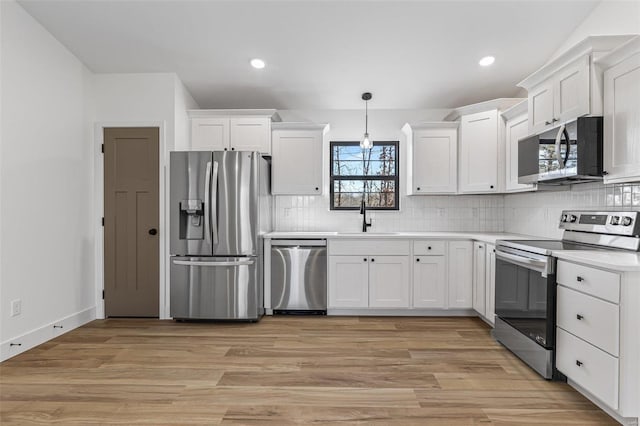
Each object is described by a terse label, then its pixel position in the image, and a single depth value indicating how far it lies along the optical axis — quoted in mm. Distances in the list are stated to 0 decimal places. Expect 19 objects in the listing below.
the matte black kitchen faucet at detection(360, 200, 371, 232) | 4594
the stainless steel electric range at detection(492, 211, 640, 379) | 2539
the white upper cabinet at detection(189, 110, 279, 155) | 4359
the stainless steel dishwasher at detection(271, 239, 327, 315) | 4109
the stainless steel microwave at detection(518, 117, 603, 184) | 2613
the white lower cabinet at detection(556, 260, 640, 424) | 1935
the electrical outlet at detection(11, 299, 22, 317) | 2998
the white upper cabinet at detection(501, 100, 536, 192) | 3663
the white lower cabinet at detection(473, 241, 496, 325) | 3561
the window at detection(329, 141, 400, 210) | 4809
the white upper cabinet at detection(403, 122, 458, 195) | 4352
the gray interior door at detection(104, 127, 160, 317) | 4051
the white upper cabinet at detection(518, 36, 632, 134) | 2617
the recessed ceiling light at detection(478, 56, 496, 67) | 3805
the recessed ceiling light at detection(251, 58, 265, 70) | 3867
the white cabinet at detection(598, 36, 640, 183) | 2346
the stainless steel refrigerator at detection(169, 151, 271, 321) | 3840
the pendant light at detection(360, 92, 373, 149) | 3882
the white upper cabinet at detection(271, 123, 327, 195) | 4387
